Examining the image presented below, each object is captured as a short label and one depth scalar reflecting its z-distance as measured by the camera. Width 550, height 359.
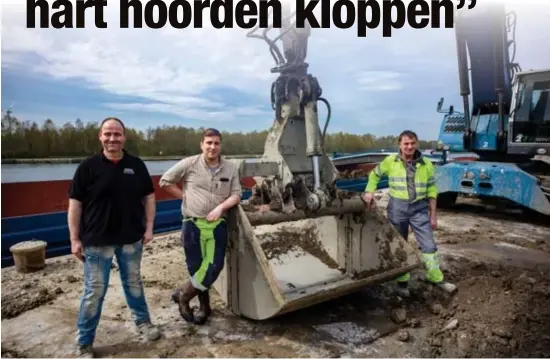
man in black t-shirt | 2.80
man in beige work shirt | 3.19
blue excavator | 7.05
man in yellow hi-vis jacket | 4.06
